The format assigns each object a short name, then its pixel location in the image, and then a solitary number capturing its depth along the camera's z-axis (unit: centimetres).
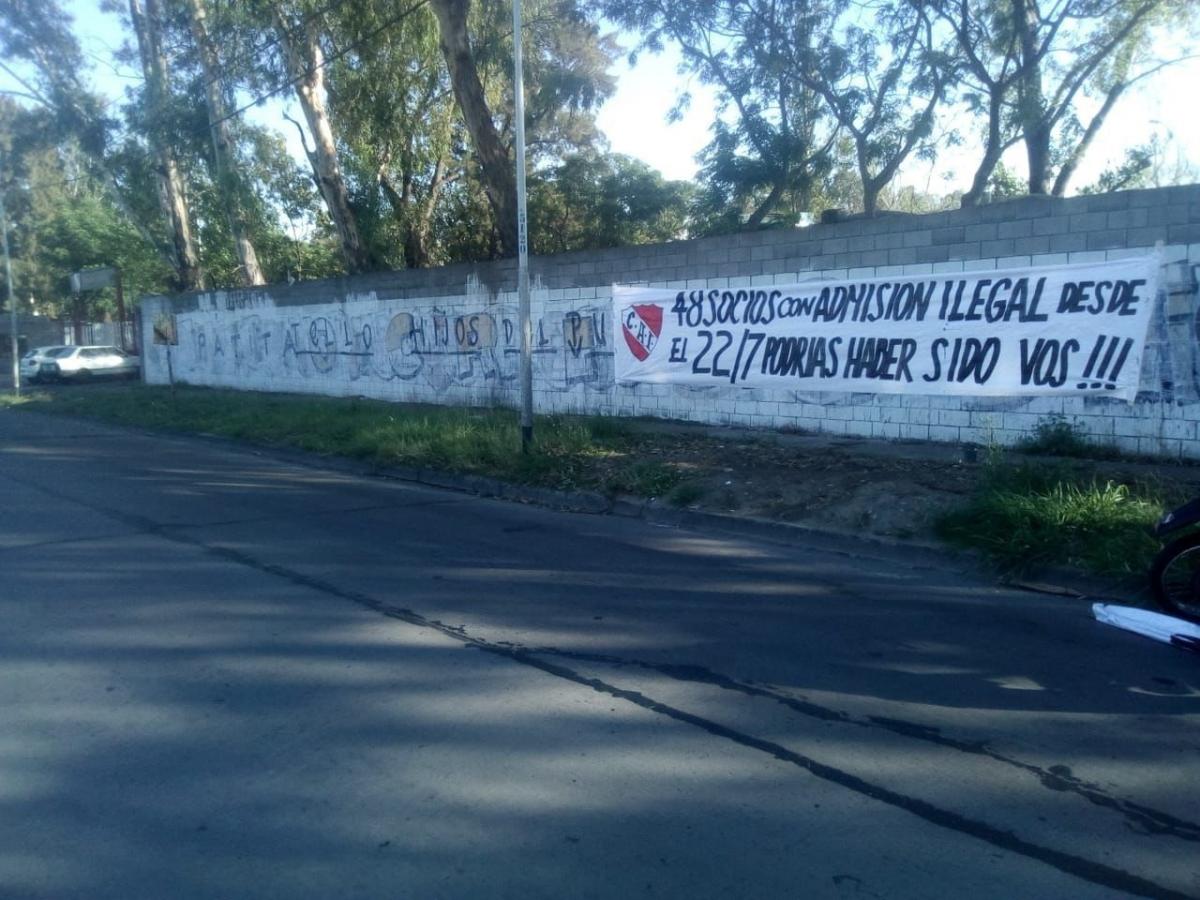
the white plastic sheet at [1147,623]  625
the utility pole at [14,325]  2986
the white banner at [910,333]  1039
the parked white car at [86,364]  3459
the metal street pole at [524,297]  1276
